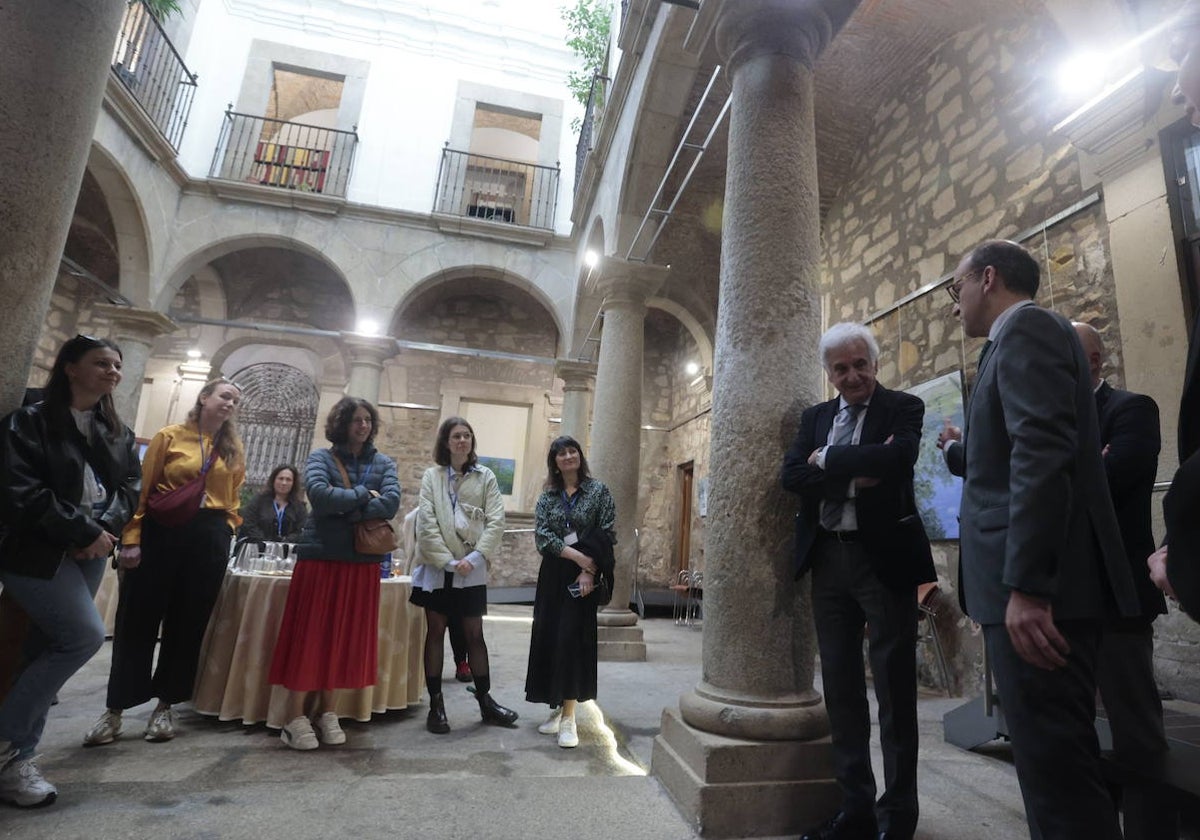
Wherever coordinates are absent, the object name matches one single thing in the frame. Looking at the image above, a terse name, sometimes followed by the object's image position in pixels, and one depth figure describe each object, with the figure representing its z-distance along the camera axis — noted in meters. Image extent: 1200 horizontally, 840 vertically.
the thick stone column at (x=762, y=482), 1.98
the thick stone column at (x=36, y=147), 1.86
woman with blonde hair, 2.62
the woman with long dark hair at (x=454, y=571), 3.02
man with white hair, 1.77
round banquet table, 2.87
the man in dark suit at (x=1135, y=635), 1.62
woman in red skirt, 2.71
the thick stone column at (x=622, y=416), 5.18
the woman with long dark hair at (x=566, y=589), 2.89
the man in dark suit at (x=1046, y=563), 1.24
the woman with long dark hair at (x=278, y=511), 4.52
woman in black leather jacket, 1.86
